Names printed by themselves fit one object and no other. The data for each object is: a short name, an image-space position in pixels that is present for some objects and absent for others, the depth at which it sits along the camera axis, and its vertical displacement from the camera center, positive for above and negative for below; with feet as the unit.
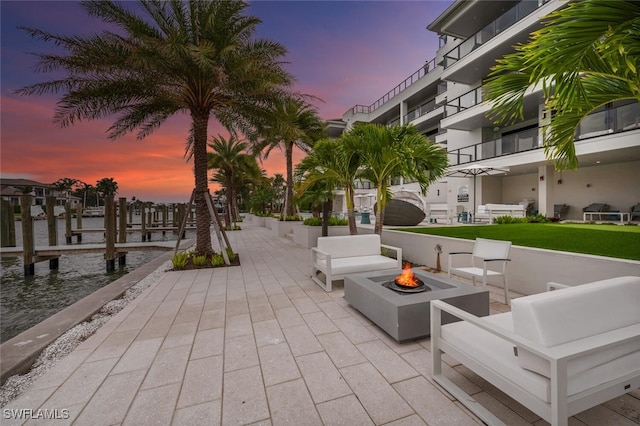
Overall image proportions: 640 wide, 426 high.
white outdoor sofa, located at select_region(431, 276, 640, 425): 5.19 -2.84
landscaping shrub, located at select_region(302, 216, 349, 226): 36.35 -1.88
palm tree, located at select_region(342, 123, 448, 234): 21.07 +4.22
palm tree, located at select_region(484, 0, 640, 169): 7.14 +4.71
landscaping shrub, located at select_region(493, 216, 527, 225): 38.24 -1.99
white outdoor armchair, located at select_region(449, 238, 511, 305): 13.70 -2.79
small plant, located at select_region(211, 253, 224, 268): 24.03 -4.62
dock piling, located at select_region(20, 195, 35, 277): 29.25 -3.20
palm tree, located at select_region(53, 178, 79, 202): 235.61 +22.56
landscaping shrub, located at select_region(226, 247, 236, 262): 25.76 -4.45
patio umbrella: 44.43 +6.11
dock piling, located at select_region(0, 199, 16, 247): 33.73 -1.69
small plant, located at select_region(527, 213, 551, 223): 40.34 -2.02
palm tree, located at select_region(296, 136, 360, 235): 24.43 +3.82
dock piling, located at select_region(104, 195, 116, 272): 30.58 -2.48
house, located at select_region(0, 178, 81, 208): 209.44 +19.17
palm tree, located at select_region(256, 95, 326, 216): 48.67 +13.03
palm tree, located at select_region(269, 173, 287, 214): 113.16 +10.50
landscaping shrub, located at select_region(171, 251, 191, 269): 23.16 -4.46
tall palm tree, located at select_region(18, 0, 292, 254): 20.34 +11.36
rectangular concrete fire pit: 9.93 -3.81
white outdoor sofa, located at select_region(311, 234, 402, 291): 16.48 -3.40
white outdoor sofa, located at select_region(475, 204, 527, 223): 41.70 -0.77
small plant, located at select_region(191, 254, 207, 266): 23.84 -4.53
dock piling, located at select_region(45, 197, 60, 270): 36.99 -1.42
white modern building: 36.27 +10.50
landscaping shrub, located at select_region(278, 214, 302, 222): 48.47 -1.78
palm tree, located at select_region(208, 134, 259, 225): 70.08 +13.64
